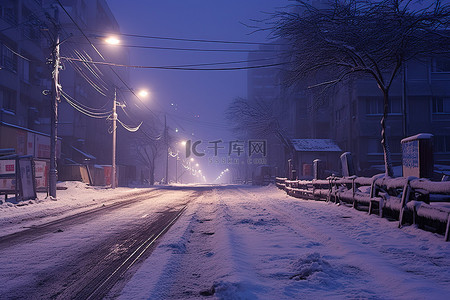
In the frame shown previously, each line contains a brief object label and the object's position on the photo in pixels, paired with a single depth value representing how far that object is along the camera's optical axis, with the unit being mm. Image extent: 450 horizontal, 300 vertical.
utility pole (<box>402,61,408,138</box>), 20059
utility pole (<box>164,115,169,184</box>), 52797
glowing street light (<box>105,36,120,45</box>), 18694
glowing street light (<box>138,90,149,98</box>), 30103
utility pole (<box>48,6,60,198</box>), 18125
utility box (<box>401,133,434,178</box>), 8523
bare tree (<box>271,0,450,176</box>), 10359
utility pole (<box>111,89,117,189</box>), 29859
